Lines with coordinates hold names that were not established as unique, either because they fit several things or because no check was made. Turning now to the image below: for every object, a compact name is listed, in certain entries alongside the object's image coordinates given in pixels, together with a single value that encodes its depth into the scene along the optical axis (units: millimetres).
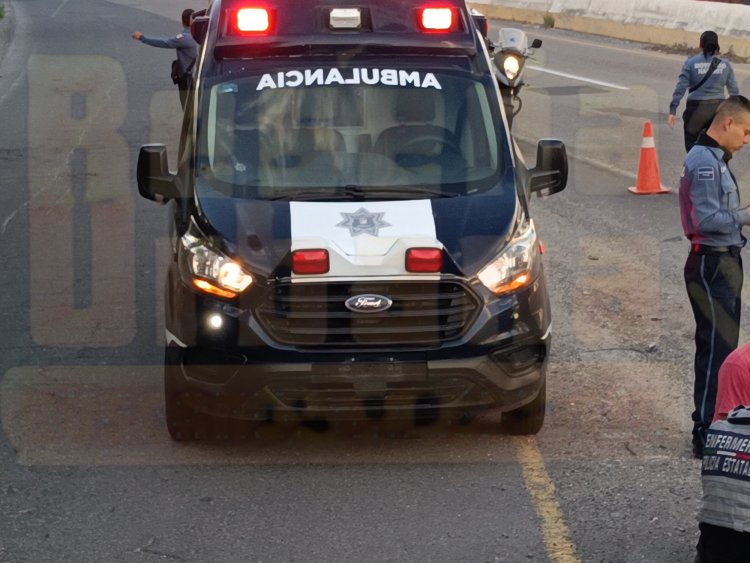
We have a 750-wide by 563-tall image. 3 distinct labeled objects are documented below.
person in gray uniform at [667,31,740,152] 13594
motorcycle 15992
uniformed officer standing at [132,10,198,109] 17531
